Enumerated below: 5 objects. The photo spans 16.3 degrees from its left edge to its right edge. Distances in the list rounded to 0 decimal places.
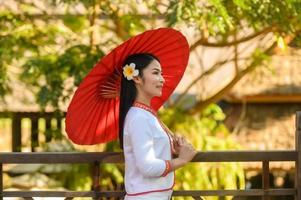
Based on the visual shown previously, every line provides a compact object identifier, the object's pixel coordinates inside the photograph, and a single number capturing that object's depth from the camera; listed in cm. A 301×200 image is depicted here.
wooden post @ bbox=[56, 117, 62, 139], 1142
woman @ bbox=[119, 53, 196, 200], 472
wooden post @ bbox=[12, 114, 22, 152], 1304
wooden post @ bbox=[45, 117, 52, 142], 1165
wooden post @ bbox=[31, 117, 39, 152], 1233
